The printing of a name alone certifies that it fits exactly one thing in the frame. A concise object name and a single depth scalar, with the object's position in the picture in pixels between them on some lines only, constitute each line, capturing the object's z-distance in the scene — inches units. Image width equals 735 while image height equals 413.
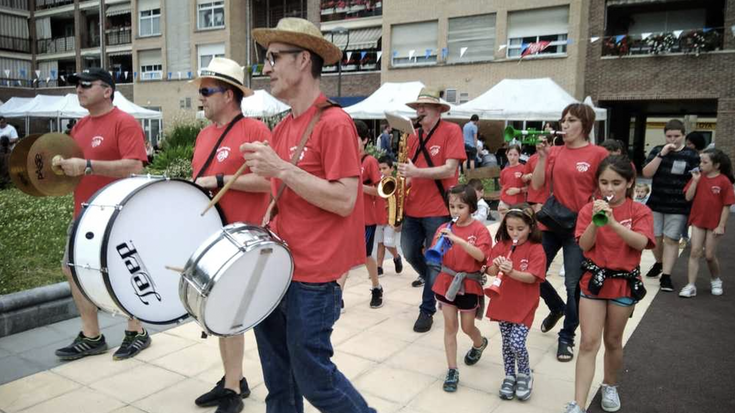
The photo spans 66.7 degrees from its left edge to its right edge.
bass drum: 108.3
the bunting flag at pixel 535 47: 858.8
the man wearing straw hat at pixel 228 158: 133.8
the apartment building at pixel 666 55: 762.8
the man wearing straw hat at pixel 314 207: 93.5
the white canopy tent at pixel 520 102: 589.0
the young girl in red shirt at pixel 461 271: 153.2
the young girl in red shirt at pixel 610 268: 127.9
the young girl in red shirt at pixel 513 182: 280.8
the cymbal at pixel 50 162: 143.7
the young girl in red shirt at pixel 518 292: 146.6
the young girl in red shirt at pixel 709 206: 248.4
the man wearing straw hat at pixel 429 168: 192.7
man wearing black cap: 159.0
